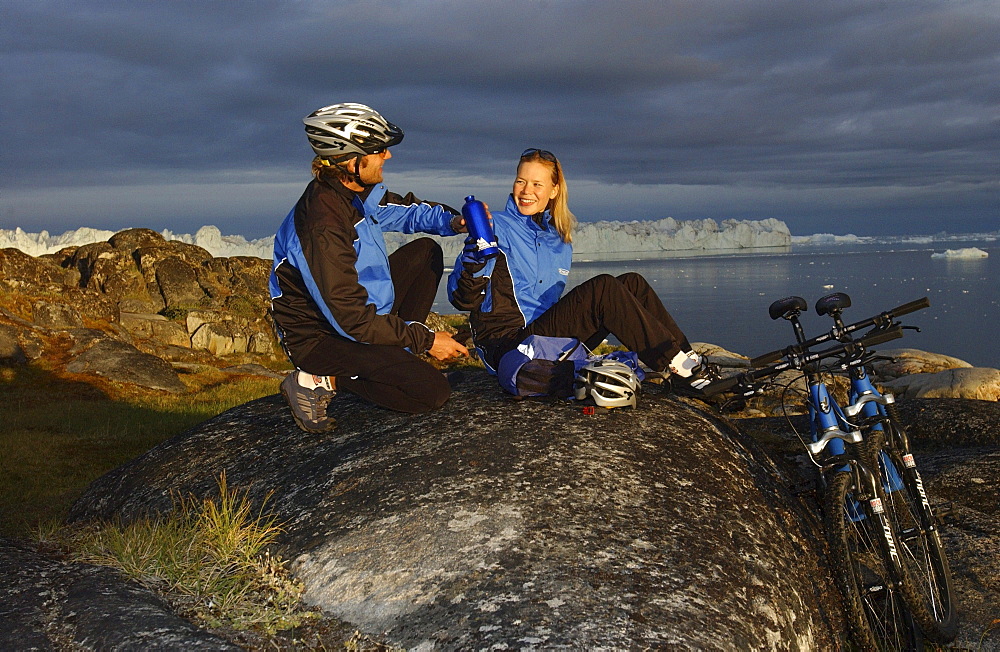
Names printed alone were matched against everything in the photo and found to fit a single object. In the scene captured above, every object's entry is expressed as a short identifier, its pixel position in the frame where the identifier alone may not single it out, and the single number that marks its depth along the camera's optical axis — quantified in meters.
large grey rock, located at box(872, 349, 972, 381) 27.03
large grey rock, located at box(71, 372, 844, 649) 4.00
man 5.71
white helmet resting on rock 5.62
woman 5.91
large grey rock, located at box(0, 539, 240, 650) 3.81
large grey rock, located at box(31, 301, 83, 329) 27.44
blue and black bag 5.99
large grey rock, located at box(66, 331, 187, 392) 22.25
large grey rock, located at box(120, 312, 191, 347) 34.09
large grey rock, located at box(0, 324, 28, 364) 22.23
